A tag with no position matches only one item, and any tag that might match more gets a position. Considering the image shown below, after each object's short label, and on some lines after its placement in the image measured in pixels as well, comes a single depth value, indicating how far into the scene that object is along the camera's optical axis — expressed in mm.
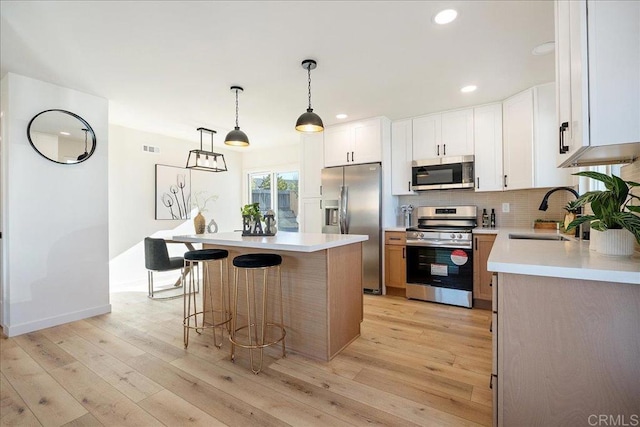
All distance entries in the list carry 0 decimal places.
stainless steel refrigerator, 3998
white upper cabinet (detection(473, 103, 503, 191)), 3541
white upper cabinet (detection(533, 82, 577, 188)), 3070
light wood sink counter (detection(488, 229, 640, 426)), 1070
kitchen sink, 2637
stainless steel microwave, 3697
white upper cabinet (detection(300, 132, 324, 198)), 4595
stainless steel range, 3424
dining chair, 3805
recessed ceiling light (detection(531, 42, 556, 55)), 2292
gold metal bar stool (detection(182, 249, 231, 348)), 2439
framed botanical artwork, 4945
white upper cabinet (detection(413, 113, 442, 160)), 3906
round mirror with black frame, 2921
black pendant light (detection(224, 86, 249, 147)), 3145
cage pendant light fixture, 3629
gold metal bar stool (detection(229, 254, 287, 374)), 2154
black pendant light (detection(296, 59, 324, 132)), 2506
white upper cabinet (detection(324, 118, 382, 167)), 4105
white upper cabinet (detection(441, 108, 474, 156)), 3699
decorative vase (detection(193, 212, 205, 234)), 3469
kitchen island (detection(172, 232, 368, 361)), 2232
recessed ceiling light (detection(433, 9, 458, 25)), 1952
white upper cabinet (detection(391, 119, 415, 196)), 4105
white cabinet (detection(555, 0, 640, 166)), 1091
